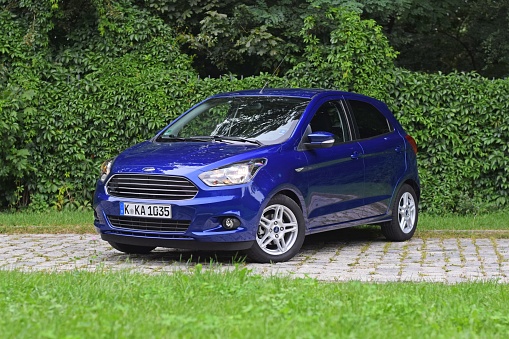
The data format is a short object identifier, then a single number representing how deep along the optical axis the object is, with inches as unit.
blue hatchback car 460.7
